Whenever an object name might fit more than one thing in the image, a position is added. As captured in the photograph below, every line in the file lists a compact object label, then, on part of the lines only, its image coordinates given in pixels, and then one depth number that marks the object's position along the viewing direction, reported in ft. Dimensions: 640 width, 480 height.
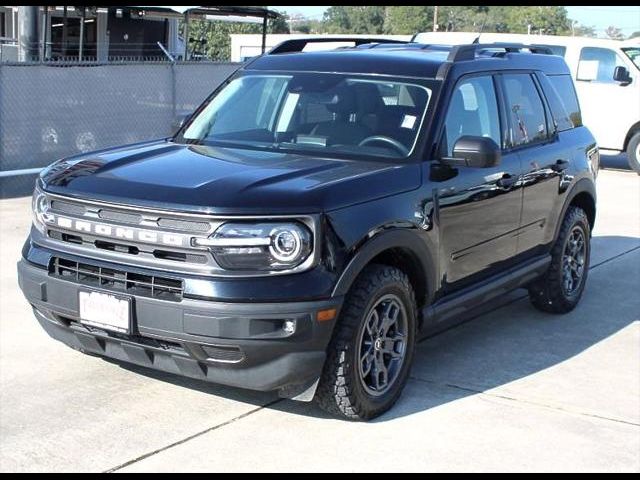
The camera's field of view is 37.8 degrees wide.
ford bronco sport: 13.93
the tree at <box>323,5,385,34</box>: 271.90
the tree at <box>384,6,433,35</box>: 256.73
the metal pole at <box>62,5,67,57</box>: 69.04
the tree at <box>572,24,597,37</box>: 293.84
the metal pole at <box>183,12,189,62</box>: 73.10
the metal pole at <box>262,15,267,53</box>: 69.59
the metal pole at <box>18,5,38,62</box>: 53.52
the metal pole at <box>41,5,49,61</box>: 55.41
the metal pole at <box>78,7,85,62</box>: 67.60
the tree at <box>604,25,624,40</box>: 247.19
